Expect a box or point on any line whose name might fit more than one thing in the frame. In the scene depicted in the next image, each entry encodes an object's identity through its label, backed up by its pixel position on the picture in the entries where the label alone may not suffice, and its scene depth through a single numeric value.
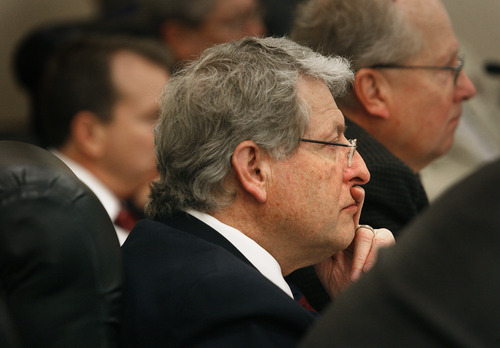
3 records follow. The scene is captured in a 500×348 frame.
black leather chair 3.81
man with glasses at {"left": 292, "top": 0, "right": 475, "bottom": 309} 4.27
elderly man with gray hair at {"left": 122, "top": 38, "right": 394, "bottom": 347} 3.90
